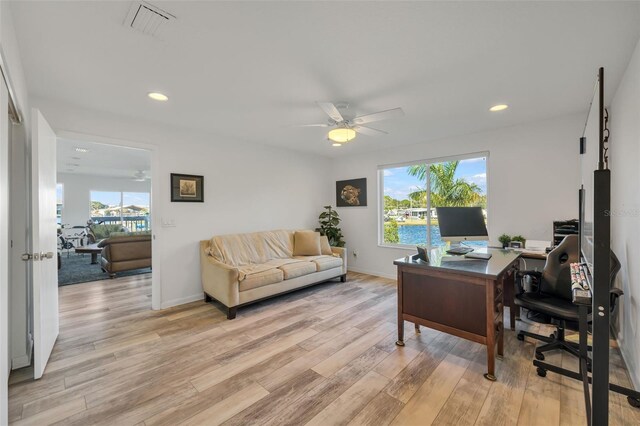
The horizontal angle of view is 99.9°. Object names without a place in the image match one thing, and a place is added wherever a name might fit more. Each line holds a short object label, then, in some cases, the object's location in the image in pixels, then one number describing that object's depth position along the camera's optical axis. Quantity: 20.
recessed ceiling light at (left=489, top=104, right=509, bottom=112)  2.97
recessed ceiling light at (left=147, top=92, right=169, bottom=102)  2.66
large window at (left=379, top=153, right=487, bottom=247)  4.13
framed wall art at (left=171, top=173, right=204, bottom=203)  3.67
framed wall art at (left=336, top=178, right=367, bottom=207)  5.36
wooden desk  2.04
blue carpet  5.05
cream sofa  3.32
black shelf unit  3.04
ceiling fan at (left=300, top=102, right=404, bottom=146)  2.48
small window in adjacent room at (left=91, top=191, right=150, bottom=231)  9.31
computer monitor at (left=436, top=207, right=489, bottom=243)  2.92
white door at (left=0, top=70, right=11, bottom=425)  1.38
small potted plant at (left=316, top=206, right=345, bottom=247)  5.48
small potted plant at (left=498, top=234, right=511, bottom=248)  3.53
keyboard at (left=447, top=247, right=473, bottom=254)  2.90
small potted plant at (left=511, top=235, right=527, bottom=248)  3.51
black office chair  2.15
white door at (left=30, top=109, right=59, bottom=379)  2.08
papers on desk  3.18
